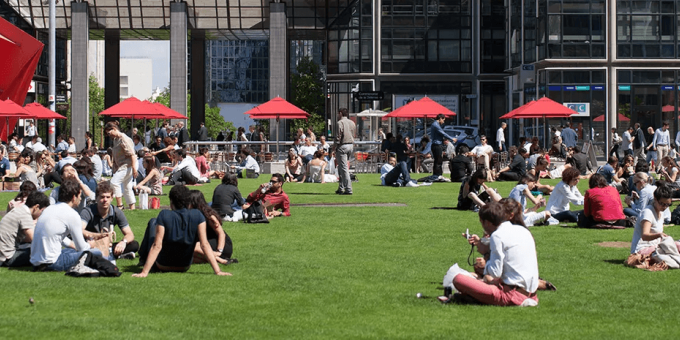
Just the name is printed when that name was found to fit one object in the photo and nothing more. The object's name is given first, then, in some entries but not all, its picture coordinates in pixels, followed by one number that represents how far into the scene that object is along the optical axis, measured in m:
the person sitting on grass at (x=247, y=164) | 34.59
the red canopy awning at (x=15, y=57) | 22.64
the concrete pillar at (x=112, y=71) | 66.06
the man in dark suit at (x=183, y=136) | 42.91
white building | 189.12
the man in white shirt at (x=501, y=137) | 44.62
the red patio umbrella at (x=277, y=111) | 39.47
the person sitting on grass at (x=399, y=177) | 28.84
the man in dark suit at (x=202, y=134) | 45.78
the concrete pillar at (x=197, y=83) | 66.50
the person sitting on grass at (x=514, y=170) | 30.56
